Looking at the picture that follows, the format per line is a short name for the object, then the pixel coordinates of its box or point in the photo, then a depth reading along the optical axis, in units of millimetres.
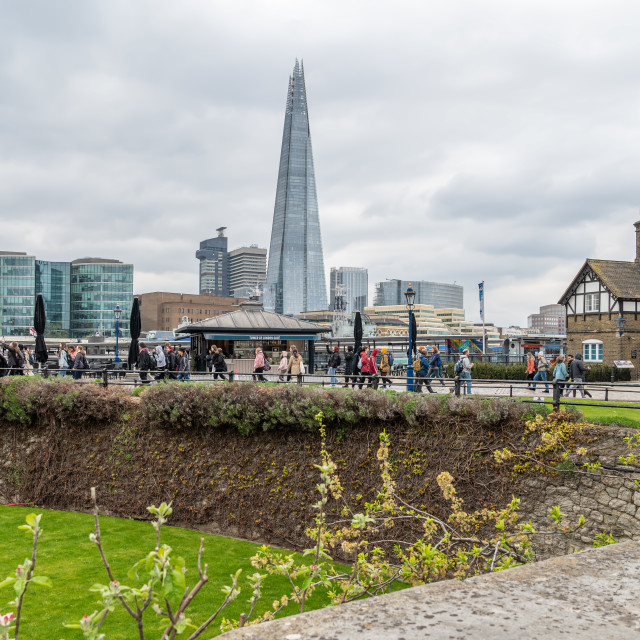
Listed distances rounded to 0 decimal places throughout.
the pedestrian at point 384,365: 23728
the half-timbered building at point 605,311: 37750
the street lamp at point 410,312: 22859
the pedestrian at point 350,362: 25141
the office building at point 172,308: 157000
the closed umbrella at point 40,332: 24641
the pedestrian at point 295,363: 23462
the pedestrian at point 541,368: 21922
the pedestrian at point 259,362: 24133
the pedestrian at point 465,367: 22595
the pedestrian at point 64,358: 24938
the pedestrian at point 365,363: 21984
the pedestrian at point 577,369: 21578
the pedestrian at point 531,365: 24484
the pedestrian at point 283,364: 24633
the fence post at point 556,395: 11867
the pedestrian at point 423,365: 21666
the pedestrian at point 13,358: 23266
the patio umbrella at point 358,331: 25842
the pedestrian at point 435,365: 22159
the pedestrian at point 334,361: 25803
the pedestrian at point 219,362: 24375
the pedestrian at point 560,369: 20030
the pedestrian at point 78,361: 23008
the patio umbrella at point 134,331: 24891
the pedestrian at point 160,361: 23594
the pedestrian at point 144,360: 21828
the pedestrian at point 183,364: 27625
